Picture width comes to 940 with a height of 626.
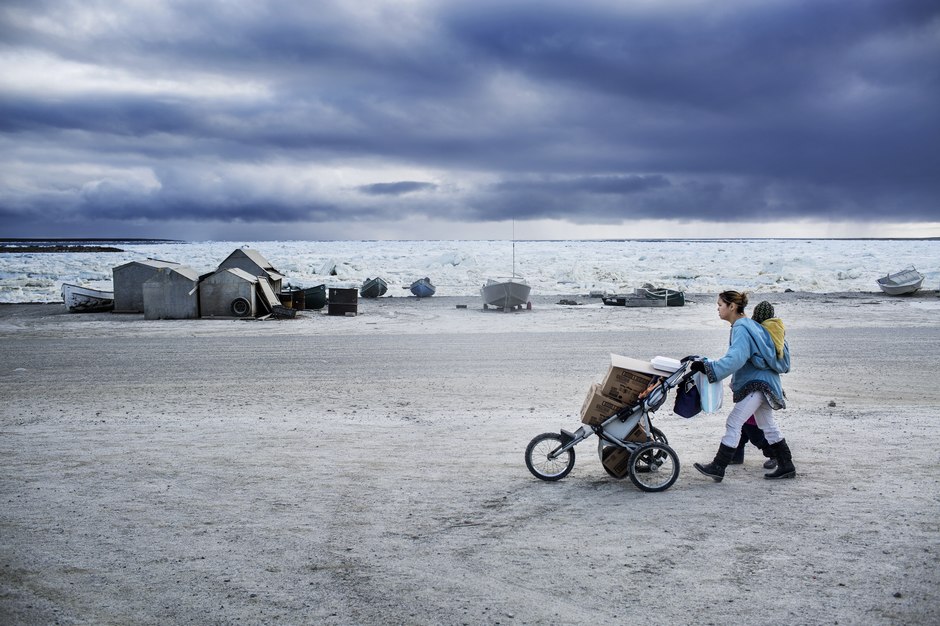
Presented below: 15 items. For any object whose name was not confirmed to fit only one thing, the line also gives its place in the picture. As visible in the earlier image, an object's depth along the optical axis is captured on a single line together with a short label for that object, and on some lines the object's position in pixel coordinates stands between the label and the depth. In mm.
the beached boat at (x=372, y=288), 34000
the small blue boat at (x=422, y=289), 34438
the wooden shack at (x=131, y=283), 25172
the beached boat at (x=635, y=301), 27938
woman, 6098
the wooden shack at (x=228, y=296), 23359
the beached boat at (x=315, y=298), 27156
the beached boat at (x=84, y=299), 26125
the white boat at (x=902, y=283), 31953
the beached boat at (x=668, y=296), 28203
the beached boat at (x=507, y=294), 27219
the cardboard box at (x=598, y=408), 6398
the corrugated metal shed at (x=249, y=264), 27219
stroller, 6320
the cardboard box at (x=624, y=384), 6312
